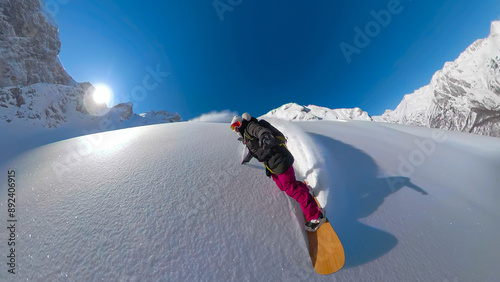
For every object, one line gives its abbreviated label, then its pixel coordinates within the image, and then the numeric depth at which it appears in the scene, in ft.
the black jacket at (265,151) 7.39
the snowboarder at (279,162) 6.94
